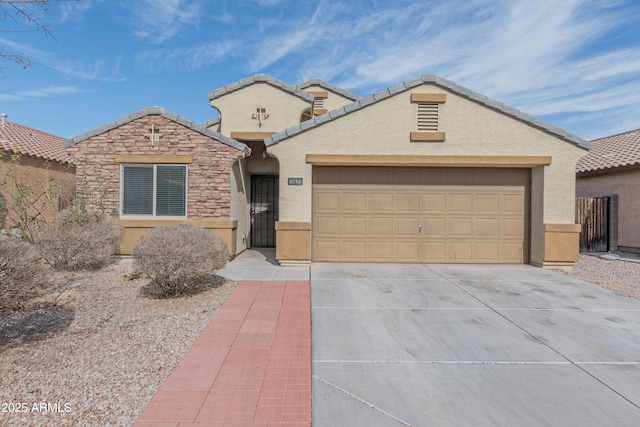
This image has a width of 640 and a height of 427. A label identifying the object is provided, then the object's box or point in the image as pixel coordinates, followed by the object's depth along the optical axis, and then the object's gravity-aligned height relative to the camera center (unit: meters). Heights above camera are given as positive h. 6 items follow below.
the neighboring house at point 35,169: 9.89 +1.49
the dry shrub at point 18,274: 4.53 -0.94
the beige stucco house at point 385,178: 9.41 +0.98
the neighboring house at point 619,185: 12.99 +1.24
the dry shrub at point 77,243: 8.12 -0.86
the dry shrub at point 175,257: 6.18 -0.90
